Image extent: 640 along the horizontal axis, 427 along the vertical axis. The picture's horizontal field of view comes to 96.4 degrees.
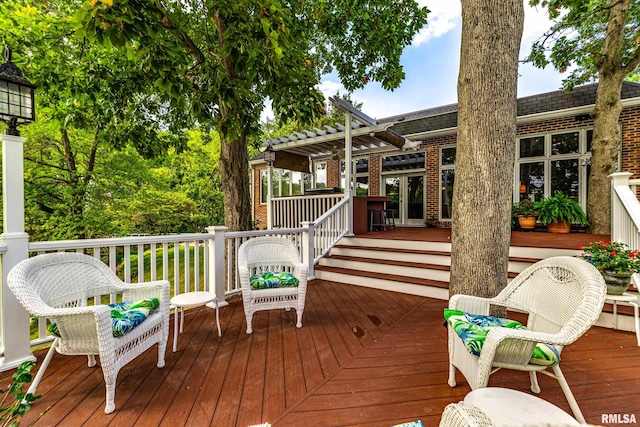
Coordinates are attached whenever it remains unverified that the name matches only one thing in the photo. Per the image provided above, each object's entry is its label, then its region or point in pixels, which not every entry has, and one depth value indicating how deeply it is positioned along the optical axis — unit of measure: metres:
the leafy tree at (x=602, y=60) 5.48
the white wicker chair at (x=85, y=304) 1.83
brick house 6.49
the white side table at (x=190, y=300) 2.64
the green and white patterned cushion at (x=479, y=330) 1.65
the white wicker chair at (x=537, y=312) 1.55
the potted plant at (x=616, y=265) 2.76
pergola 5.86
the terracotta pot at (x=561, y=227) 6.34
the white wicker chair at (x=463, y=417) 0.92
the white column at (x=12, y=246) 2.24
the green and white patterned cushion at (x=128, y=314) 1.95
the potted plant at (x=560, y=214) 6.29
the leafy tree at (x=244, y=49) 2.65
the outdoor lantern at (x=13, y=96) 2.26
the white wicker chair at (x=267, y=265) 3.04
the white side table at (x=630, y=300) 2.70
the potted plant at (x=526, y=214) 6.82
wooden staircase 4.14
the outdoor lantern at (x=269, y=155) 7.08
